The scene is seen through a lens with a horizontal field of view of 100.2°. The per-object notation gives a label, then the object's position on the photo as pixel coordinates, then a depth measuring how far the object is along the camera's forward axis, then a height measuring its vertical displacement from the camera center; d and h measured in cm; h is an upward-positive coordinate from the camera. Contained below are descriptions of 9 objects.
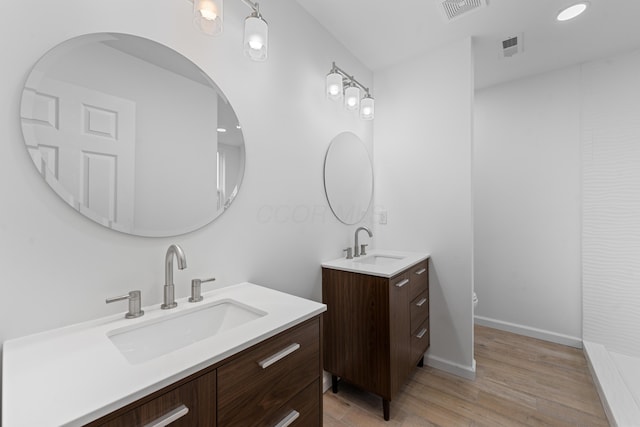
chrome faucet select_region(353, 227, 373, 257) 220 -27
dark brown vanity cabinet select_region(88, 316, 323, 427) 62 -50
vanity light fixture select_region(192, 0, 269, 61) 111 +84
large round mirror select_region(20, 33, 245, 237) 87 +31
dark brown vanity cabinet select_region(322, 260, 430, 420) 165 -75
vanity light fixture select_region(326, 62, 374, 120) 189 +93
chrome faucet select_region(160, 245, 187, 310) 104 -28
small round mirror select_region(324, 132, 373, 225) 209 +32
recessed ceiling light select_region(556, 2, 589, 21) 178 +142
